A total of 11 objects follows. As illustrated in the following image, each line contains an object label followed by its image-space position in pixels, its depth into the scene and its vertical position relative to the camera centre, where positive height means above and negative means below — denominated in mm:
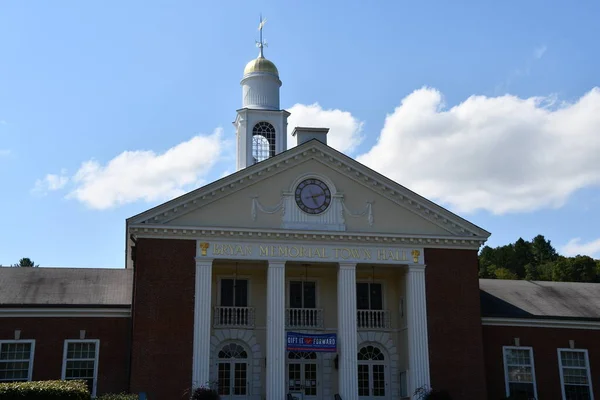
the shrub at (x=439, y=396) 30766 +110
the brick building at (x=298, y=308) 30500 +3800
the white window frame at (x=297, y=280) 34156 +4951
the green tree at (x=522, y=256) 101750 +18650
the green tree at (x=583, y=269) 79812 +13116
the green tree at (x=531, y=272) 89312 +14496
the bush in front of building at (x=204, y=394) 28656 +239
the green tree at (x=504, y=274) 82500 +13079
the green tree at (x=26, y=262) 82969 +14762
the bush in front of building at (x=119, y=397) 27453 +161
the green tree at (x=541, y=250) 102438 +19453
